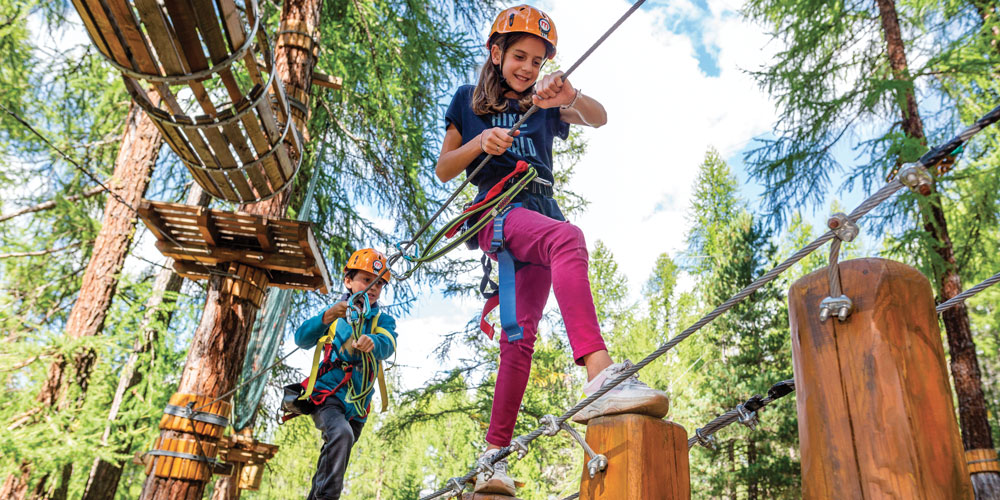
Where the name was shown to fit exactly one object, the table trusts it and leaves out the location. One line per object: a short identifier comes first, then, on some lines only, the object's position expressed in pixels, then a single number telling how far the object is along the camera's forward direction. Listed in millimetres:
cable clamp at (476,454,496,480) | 2238
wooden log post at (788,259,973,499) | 961
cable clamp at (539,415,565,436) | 1718
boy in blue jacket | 3049
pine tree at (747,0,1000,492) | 7430
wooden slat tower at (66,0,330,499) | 2824
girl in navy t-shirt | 2121
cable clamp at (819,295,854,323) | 1054
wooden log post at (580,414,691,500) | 1364
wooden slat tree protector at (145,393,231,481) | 3916
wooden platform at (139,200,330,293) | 4102
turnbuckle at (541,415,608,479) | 1410
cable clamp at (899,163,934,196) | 1032
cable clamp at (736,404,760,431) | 1586
